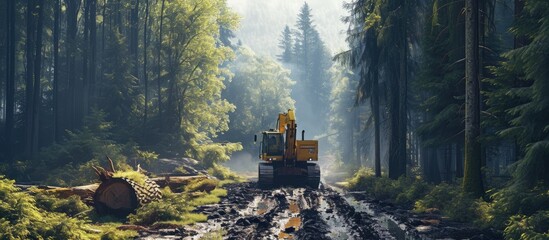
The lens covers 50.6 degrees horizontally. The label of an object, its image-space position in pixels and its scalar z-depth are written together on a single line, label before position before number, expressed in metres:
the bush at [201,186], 26.62
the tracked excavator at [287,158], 31.44
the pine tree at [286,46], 149.46
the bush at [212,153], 45.84
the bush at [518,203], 12.54
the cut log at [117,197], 17.69
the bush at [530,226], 11.24
